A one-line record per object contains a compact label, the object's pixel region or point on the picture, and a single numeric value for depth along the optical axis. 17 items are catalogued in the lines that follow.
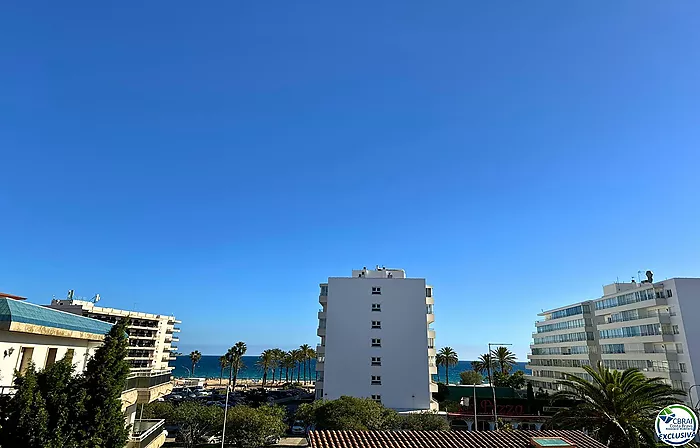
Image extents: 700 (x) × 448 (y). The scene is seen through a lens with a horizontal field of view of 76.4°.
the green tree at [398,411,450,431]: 40.94
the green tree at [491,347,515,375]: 96.44
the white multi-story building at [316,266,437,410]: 55.66
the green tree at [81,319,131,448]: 15.55
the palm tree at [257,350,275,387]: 120.01
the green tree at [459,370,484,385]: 101.62
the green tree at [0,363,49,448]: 13.56
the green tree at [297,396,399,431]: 38.03
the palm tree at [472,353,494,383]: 97.62
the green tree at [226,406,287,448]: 37.88
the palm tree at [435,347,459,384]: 108.75
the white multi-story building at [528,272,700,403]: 56.19
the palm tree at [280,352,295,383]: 121.38
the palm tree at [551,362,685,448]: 28.08
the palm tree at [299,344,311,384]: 120.56
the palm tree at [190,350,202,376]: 131.45
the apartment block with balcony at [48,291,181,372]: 95.57
